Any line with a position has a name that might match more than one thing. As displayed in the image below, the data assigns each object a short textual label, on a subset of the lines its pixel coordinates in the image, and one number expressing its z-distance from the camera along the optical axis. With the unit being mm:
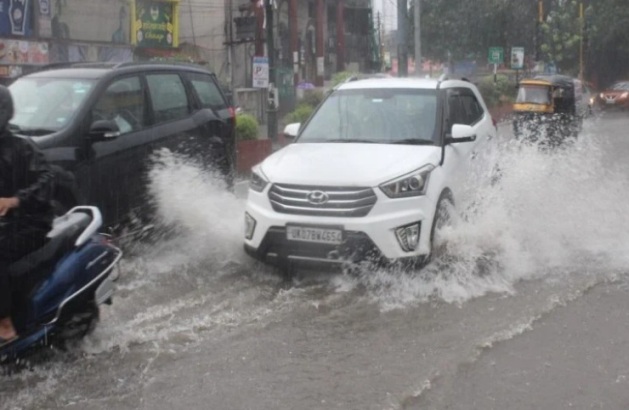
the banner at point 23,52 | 22406
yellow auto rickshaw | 23661
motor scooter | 4434
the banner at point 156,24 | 29344
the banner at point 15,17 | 22625
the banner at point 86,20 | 24641
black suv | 6625
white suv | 6328
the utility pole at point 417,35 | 27316
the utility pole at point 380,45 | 56806
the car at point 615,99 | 38219
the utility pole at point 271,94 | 19281
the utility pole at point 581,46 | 46938
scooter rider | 4250
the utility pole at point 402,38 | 24172
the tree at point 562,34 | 49031
